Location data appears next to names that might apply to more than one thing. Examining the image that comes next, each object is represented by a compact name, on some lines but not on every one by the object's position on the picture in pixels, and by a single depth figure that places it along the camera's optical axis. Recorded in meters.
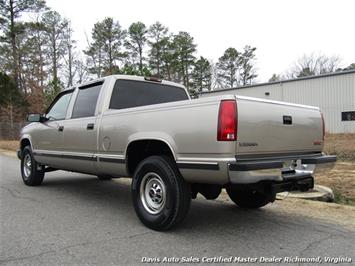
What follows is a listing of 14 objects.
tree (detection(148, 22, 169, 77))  46.94
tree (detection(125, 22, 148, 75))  46.19
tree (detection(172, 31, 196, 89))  47.94
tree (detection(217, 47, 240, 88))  54.34
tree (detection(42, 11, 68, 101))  41.88
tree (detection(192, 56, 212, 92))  51.56
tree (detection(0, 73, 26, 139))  32.59
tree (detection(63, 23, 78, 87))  41.69
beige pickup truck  3.99
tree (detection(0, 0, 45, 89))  40.38
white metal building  25.02
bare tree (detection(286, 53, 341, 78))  54.53
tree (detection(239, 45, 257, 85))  53.81
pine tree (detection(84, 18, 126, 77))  43.34
